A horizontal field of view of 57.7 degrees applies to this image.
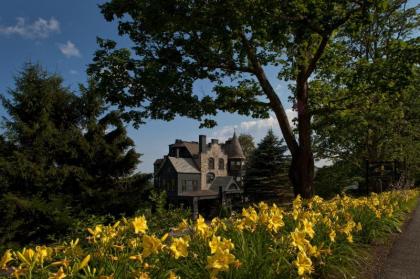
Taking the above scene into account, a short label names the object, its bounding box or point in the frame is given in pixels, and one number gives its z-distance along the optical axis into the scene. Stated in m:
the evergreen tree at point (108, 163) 18.23
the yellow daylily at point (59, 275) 2.43
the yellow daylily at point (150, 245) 2.88
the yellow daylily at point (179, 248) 3.01
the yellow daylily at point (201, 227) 3.85
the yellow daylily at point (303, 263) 3.33
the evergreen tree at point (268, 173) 39.91
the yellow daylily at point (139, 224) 3.29
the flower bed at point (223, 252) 2.89
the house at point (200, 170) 48.03
